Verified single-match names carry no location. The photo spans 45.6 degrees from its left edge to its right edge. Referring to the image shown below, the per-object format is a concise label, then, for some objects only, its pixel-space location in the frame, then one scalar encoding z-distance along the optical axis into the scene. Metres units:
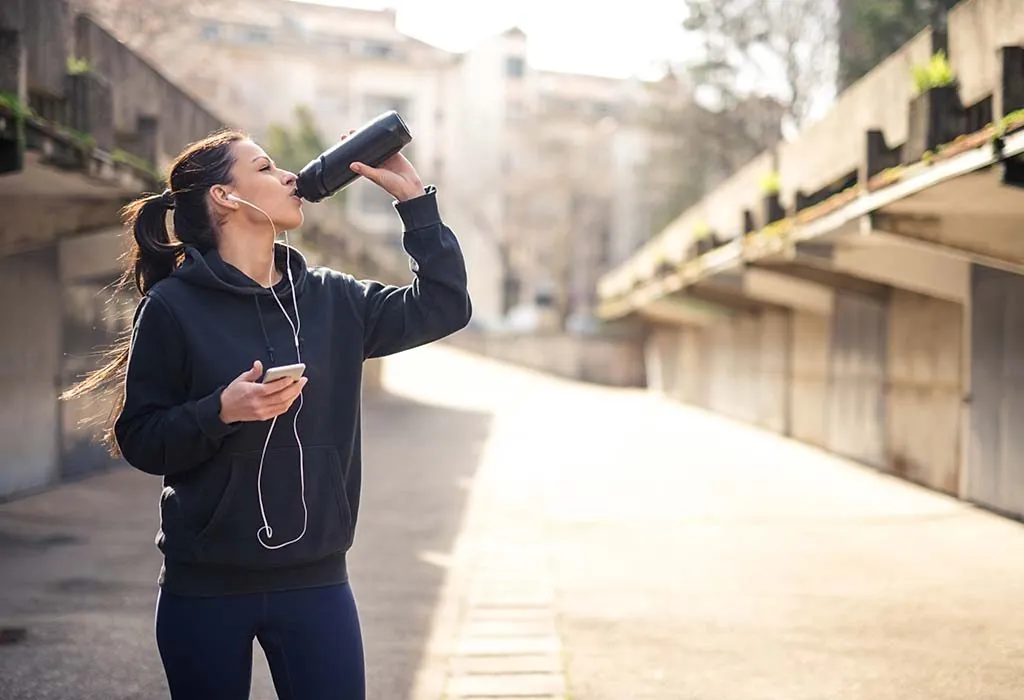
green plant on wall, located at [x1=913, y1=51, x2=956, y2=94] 9.41
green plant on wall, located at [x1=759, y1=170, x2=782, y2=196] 15.91
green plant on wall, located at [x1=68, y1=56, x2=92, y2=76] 9.90
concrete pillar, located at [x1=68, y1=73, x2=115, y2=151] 9.74
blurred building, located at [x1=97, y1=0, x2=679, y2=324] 57.28
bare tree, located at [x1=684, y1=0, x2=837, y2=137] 28.75
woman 2.42
